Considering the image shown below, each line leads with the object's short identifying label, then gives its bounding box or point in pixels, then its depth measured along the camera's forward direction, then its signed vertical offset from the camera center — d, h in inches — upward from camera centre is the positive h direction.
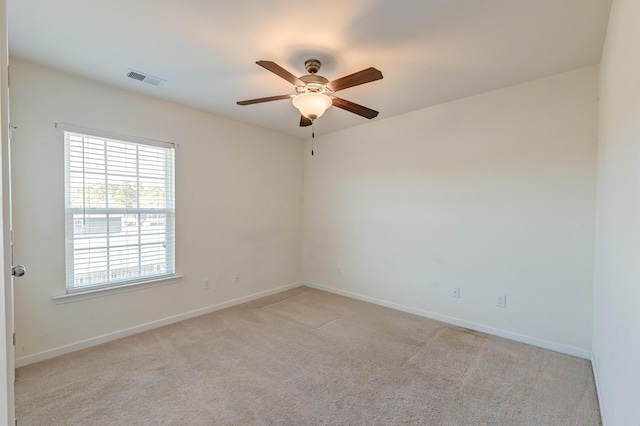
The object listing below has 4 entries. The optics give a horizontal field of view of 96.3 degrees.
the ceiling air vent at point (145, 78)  100.9 +46.5
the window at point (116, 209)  104.2 -1.6
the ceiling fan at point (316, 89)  75.0 +34.2
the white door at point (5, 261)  38.3 -8.0
